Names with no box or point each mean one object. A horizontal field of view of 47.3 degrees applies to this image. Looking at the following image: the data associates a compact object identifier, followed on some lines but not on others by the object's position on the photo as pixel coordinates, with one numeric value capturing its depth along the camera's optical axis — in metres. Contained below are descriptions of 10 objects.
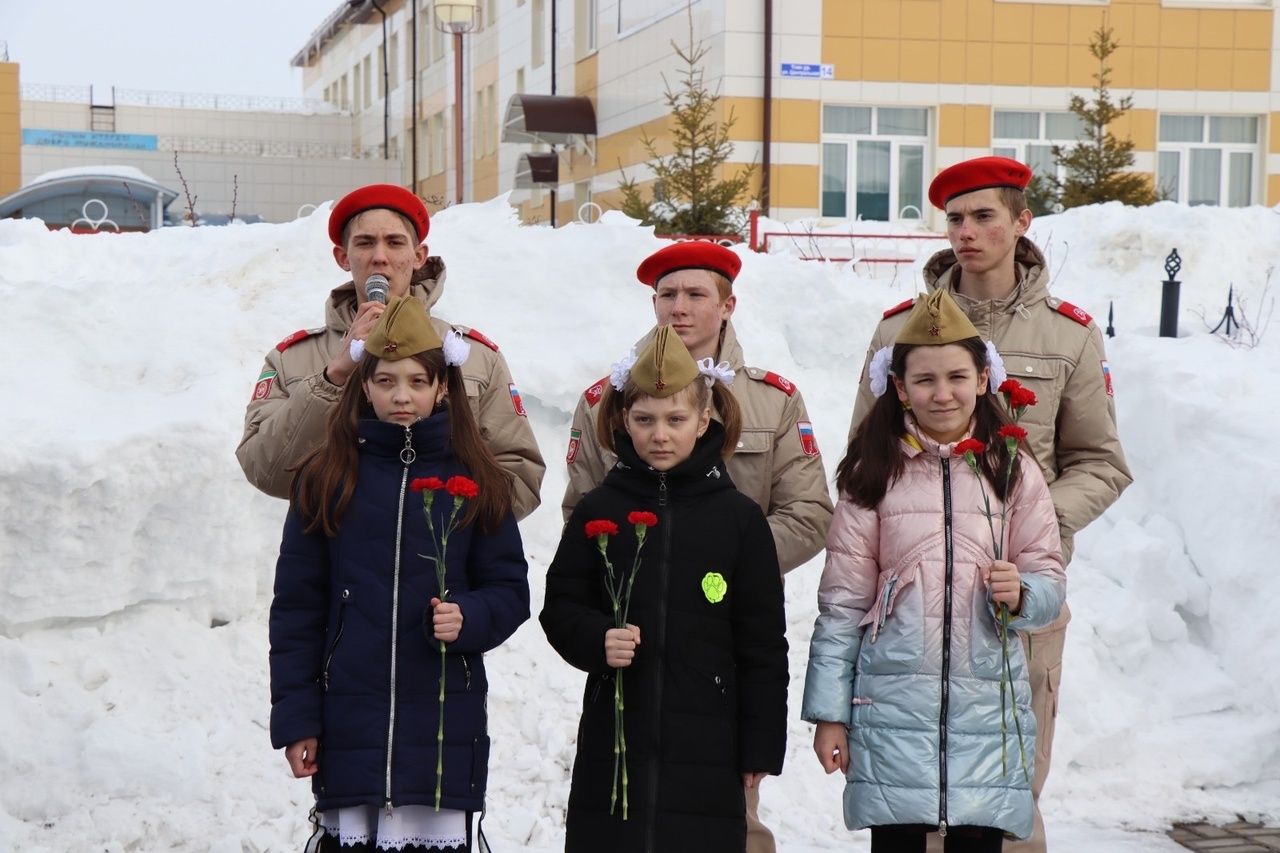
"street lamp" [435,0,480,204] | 15.50
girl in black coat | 3.52
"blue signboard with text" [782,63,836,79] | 20.48
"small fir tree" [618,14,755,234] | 16.11
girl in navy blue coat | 3.50
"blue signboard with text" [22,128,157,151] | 37.09
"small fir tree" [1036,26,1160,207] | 17.95
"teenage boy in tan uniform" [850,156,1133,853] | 4.11
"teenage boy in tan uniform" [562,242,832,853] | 4.08
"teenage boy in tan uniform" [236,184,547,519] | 3.79
